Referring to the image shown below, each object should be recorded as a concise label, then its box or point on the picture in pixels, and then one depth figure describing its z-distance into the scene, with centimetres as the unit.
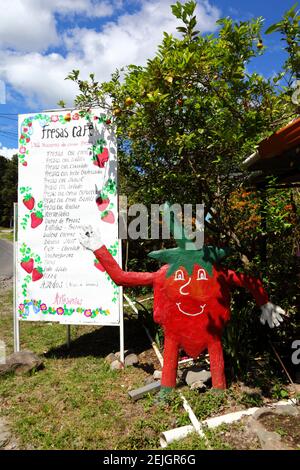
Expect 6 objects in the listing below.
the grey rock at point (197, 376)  405
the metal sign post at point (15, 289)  521
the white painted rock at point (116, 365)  486
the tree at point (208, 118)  328
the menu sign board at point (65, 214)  491
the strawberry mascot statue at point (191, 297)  378
